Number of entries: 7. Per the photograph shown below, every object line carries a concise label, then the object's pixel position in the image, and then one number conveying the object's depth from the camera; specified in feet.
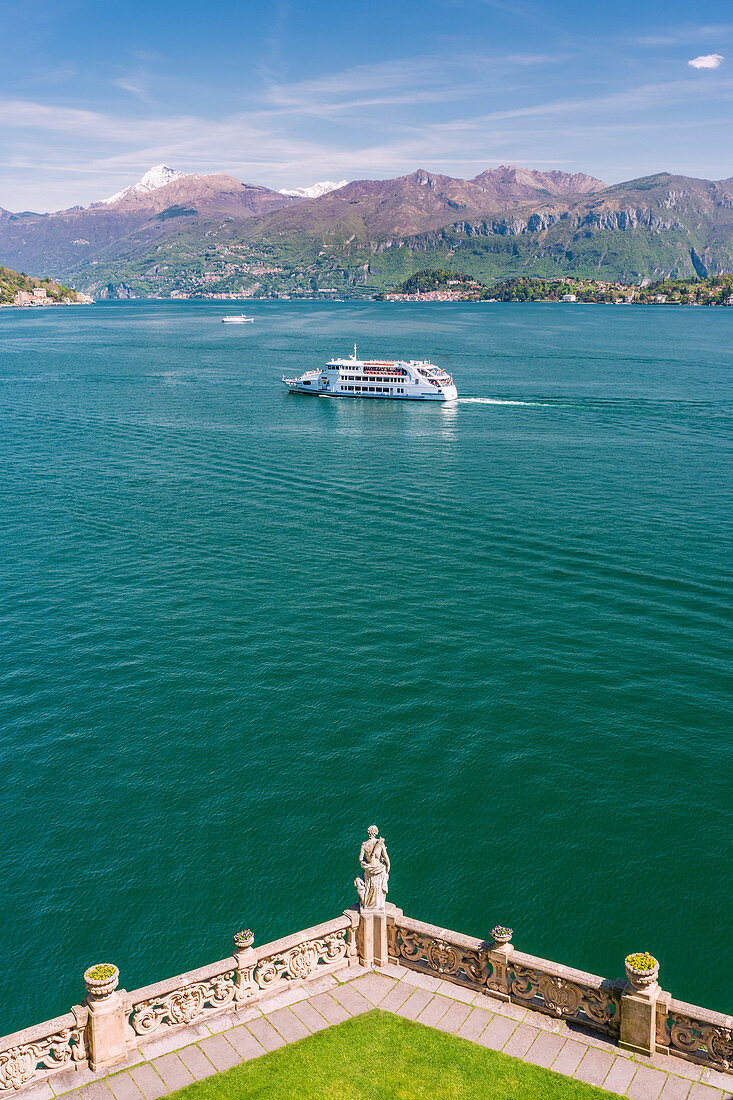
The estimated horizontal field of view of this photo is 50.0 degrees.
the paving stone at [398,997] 74.43
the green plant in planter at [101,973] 65.92
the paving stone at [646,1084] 63.87
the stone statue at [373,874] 77.66
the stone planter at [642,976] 65.00
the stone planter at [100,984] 65.57
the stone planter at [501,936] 71.34
